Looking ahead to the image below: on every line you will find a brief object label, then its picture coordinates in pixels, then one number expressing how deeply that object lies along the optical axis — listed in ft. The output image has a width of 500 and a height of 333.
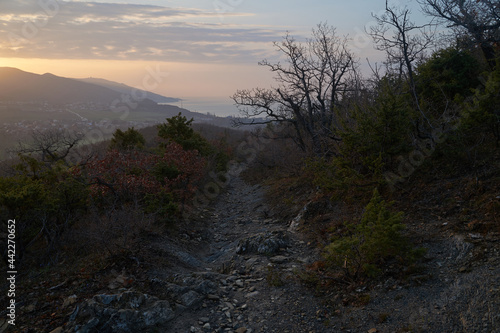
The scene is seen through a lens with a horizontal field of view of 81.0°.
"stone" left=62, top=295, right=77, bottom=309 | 17.92
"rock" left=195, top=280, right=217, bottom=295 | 20.34
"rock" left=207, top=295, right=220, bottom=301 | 19.92
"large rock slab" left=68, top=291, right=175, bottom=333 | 16.06
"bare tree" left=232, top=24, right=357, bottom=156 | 51.72
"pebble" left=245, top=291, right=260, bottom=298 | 20.70
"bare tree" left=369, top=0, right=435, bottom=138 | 29.99
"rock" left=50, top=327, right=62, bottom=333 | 15.76
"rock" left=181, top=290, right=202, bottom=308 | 18.97
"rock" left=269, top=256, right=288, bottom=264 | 25.40
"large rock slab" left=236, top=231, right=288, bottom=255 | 27.66
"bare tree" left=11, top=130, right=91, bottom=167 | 55.57
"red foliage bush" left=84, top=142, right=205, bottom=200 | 36.63
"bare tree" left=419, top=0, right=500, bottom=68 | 29.86
